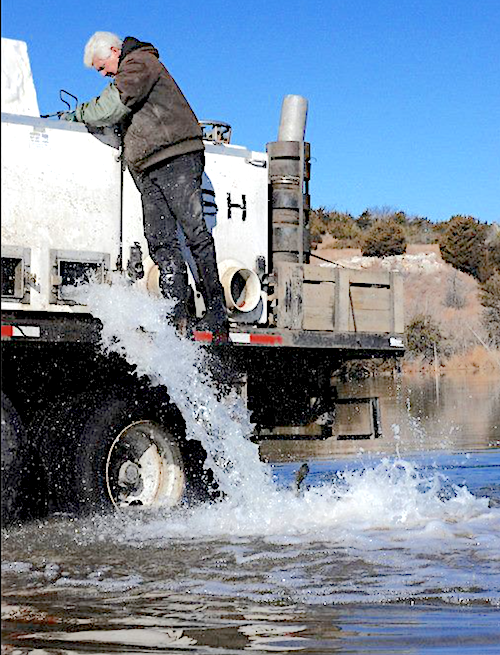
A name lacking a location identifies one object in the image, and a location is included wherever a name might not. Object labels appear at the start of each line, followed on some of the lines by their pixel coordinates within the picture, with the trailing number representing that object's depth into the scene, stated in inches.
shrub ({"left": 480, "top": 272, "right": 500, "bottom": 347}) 2079.2
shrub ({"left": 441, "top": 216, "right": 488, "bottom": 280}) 2363.4
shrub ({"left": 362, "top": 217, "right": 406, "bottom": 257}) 2386.8
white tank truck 313.1
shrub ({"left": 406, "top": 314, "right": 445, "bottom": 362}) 1943.9
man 325.7
